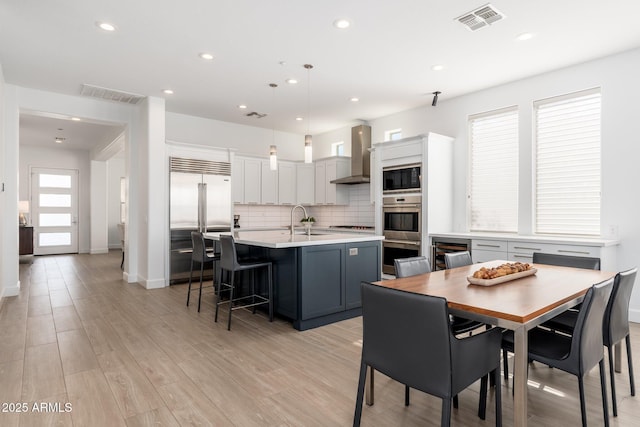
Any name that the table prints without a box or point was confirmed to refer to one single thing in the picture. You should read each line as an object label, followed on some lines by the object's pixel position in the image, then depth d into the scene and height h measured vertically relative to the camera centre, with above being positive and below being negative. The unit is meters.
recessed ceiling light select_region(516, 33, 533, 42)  3.53 +1.71
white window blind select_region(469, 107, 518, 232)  4.98 +0.57
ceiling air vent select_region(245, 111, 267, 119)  6.41 +1.73
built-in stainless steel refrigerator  5.87 +0.11
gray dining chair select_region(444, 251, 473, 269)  3.09 -0.42
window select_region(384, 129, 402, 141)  6.46 +1.38
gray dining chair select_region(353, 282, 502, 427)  1.52 -0.62
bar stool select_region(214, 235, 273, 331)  3.73 -0.56
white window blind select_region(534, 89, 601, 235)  4.25 +0.57
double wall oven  5.36 -0.25
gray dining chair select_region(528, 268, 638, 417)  2.06 -0.61
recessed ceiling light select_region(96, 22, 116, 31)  3.33 +1.72
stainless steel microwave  5.37 +0.50
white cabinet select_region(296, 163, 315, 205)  7.62 +0.58
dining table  1.59 -0.45
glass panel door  9.90 +0.06
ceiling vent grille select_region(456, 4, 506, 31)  3.10 +1.71
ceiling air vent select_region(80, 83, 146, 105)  5.09 +1.72
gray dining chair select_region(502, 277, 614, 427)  1.77 -0.73
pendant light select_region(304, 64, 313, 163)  4.12 +0.77
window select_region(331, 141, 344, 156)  7.59 +1.32
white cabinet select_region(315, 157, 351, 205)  7.13 +0.64
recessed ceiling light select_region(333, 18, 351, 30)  3.28 +1.72
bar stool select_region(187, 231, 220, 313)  4.47 -0.49
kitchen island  3.64 -0.65
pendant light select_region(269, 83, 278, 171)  4.37 +1.73
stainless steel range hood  6.65 +1.05
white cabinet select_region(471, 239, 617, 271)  3.79 -0.44
